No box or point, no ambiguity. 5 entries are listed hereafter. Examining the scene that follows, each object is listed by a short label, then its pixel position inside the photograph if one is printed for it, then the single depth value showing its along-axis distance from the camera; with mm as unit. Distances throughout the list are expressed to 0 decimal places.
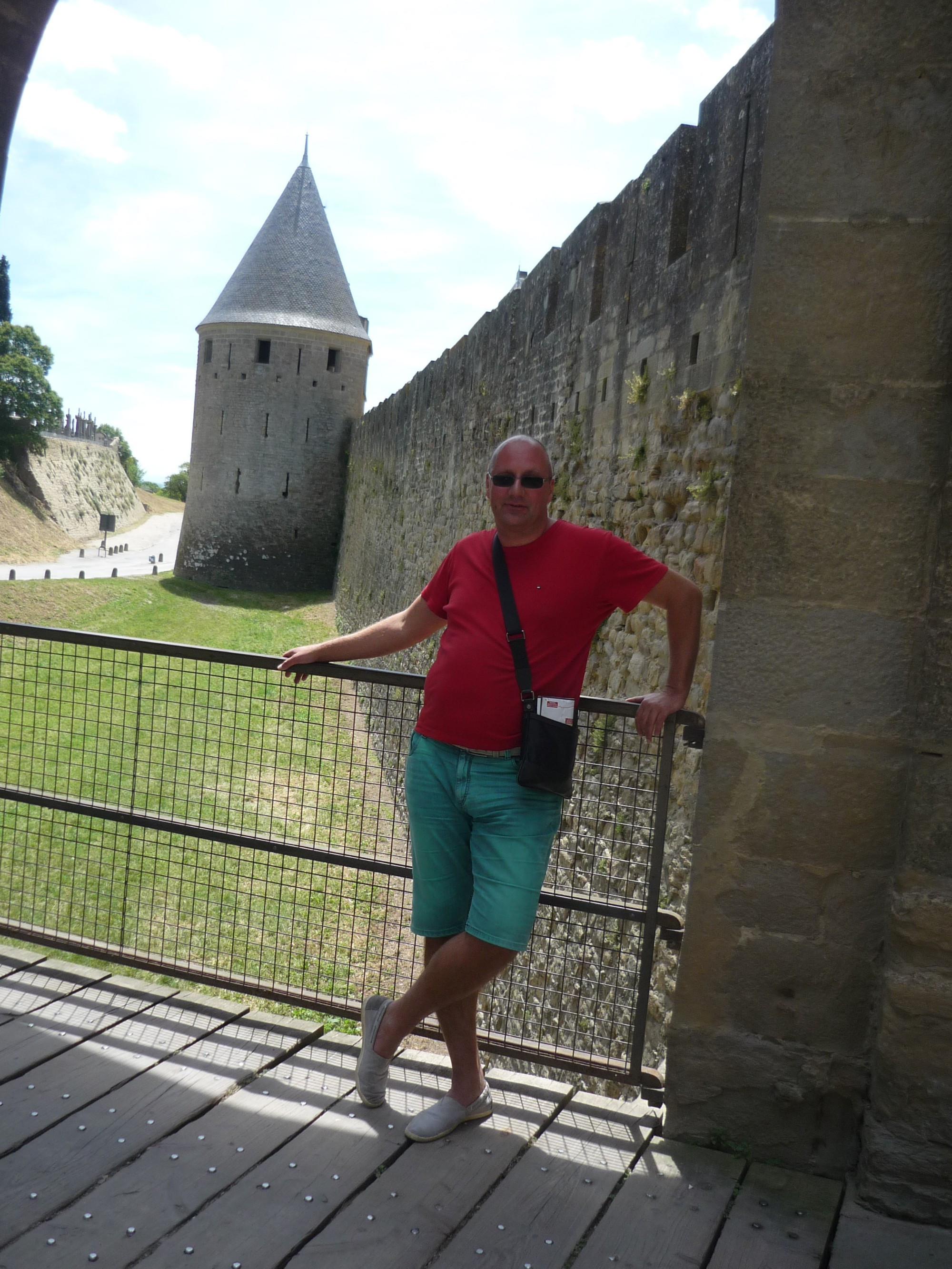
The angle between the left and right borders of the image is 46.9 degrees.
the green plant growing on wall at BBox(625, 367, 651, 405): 5238
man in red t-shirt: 2426
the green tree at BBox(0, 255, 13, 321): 40656
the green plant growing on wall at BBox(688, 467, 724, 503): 4297
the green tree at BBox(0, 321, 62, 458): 43281
